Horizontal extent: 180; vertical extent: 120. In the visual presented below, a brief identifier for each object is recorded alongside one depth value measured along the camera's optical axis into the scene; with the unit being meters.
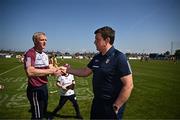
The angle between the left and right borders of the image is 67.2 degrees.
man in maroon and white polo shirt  3.12
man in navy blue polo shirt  2.44
